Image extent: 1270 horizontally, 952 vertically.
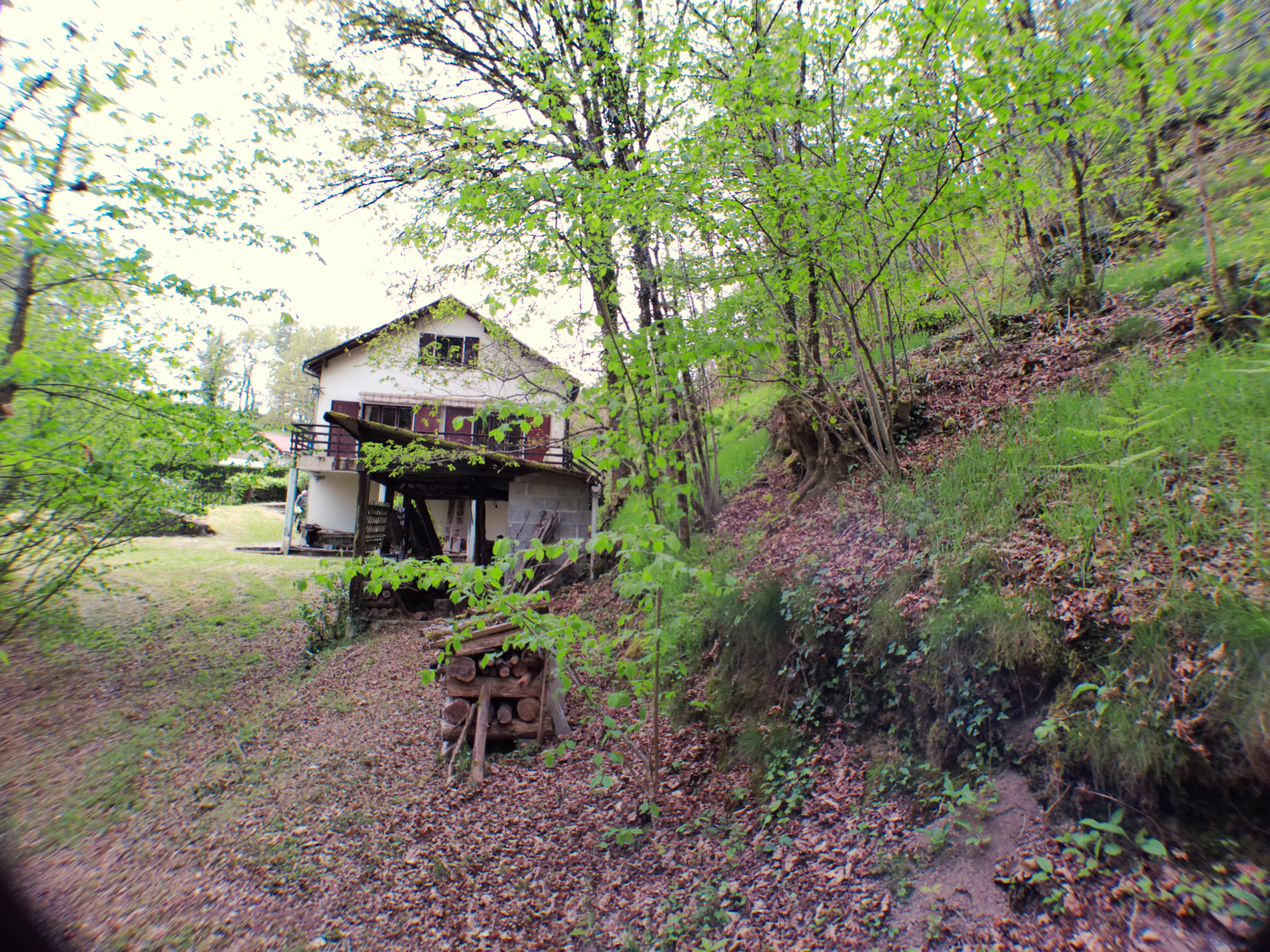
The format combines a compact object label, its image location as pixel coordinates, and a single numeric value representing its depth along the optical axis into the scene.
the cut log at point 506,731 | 5.47
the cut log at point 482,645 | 5.45
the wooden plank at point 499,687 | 5.54
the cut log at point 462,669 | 5.51
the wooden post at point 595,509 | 13.68
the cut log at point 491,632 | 5.44
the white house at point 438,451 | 9.37
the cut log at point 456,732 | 5.46
